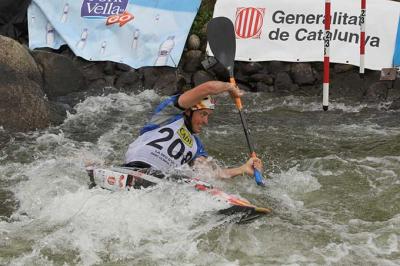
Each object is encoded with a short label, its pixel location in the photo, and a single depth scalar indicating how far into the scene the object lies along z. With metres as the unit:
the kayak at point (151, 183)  9.44
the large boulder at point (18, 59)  15.81
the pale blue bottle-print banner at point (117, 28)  18.14
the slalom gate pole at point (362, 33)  16.11
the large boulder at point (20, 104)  14.87
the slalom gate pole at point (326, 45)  14.87
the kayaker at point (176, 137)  10.12
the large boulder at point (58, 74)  17.28
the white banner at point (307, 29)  16.86
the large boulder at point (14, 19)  19.47
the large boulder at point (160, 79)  17.83
